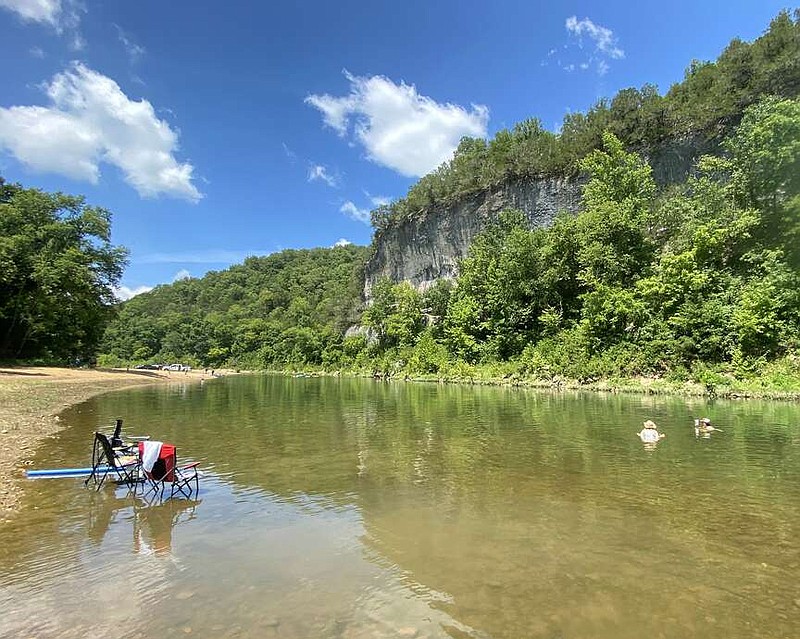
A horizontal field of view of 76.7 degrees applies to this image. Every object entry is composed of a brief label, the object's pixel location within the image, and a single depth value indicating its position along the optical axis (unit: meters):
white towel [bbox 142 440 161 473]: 10.55
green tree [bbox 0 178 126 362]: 47.50
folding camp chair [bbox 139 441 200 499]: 10.62
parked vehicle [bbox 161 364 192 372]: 90.81
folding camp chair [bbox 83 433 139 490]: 10.70
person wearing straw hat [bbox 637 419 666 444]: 15.74
